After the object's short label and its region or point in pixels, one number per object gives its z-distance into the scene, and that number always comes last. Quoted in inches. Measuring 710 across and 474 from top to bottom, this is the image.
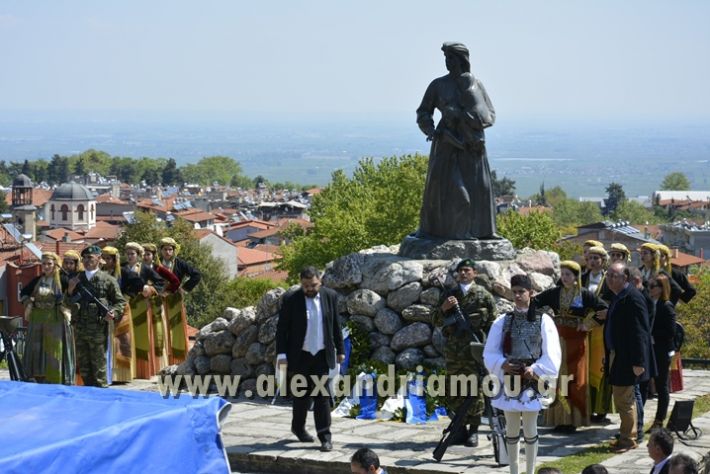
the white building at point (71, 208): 6387.8
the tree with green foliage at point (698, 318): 2007.9
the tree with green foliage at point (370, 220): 2397.9
